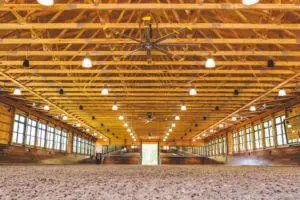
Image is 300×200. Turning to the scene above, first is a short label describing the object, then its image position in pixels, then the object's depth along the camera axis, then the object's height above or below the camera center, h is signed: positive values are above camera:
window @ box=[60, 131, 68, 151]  30.50 +1.83
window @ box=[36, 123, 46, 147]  23.94 +1.90
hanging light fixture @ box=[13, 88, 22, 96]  14.34 +3.18
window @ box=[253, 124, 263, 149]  24.42 +1.89
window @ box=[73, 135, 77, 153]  35.48 +1.58
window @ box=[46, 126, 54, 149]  26.37 +1.94
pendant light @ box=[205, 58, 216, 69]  9.59 +3.07
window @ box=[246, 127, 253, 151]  26.89 +1.86
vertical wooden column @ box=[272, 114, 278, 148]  21.06 +1.97
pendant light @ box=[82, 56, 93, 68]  9.61 +3.05
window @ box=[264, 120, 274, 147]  22.12 +1.90
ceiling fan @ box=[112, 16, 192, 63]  8.60 +3.49
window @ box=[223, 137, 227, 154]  35.64 +1.58
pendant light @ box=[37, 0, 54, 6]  5.95 +3.11
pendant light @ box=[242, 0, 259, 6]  6.12 +3.22
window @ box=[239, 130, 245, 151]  28.88 +1.84
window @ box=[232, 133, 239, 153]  31.17 +1.70
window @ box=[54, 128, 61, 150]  28.25 +1.86
